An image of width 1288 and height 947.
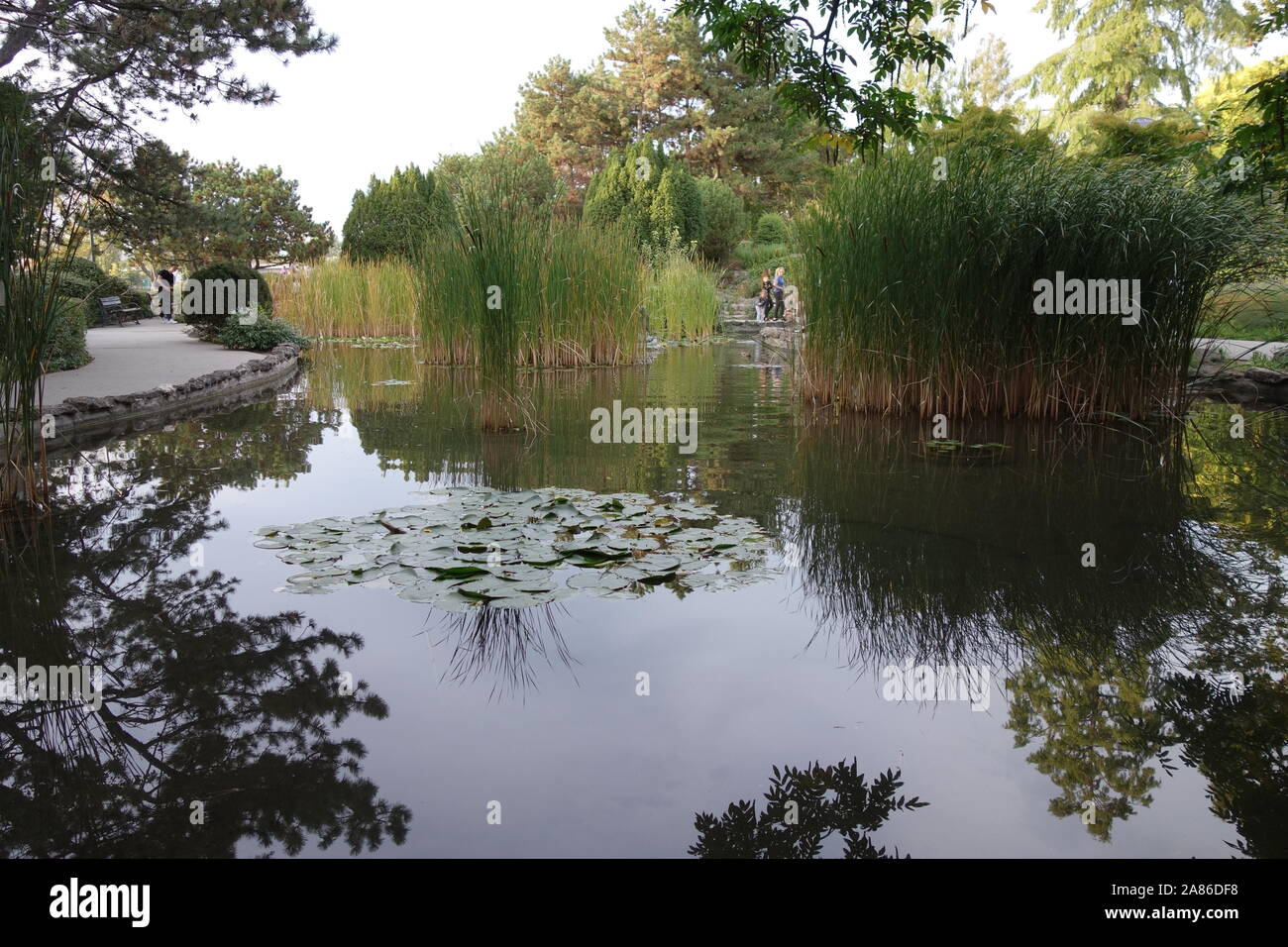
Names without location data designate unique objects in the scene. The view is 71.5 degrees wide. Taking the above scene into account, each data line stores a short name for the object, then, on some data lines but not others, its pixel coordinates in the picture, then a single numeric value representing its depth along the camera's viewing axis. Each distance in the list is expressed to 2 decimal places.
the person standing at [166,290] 17.48
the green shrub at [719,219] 23.12
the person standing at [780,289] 17.80
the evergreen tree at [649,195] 20.56
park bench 17.84
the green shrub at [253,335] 11.91
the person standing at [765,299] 18.47
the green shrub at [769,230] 24.91
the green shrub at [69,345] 8.52
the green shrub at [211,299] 12.67
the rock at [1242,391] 8.98
